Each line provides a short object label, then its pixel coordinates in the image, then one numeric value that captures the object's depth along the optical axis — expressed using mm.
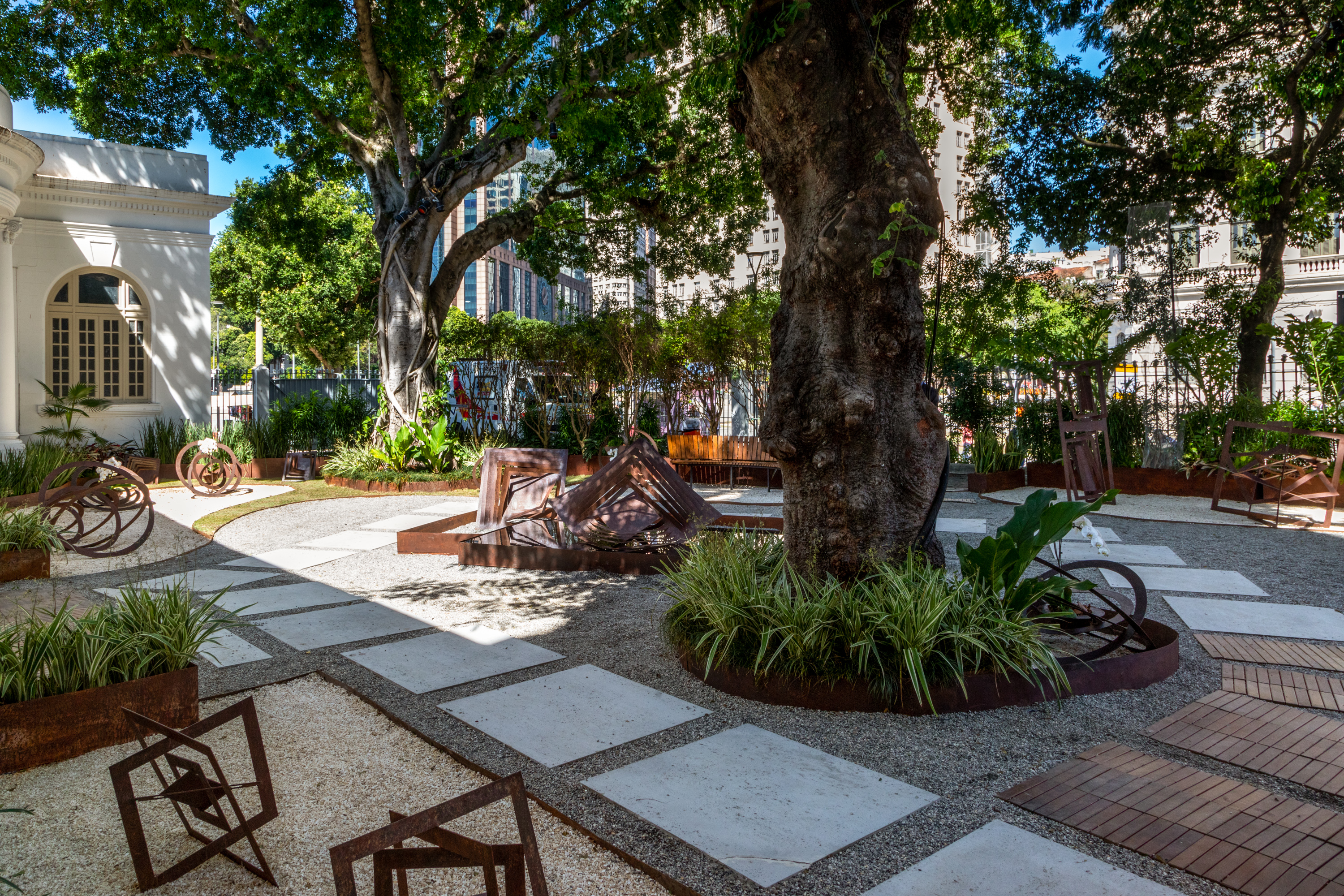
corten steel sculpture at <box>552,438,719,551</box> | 6746
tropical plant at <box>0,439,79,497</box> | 8898
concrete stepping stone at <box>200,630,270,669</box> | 4293
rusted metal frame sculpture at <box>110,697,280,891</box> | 2221
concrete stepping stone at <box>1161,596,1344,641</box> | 4707
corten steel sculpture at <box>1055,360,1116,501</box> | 9414
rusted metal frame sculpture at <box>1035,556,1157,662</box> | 4039
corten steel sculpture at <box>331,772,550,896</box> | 1705
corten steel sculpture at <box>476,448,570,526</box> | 7625
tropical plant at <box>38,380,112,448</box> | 12602
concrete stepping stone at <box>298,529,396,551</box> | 7938
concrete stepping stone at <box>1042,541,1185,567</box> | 6719
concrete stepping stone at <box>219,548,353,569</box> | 7062
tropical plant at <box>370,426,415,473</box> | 13375
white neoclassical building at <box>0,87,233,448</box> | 14219
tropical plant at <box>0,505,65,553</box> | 6238
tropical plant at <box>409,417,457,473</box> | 13266
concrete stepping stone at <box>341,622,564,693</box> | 4035
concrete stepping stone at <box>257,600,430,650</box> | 4738
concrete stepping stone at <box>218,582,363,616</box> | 5523
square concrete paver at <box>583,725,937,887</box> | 2412
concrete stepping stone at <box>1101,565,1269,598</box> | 5749
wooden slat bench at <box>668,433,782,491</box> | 12125
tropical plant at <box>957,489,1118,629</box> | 3746
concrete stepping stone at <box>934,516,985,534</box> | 8227
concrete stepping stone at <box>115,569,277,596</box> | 6016
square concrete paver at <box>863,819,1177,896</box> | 2174
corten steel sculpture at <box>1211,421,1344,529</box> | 8500
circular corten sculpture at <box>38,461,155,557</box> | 7012
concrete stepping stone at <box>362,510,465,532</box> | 9031
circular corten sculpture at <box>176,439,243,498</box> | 11797
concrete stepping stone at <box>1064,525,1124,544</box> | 7676
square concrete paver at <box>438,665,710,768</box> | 3213
